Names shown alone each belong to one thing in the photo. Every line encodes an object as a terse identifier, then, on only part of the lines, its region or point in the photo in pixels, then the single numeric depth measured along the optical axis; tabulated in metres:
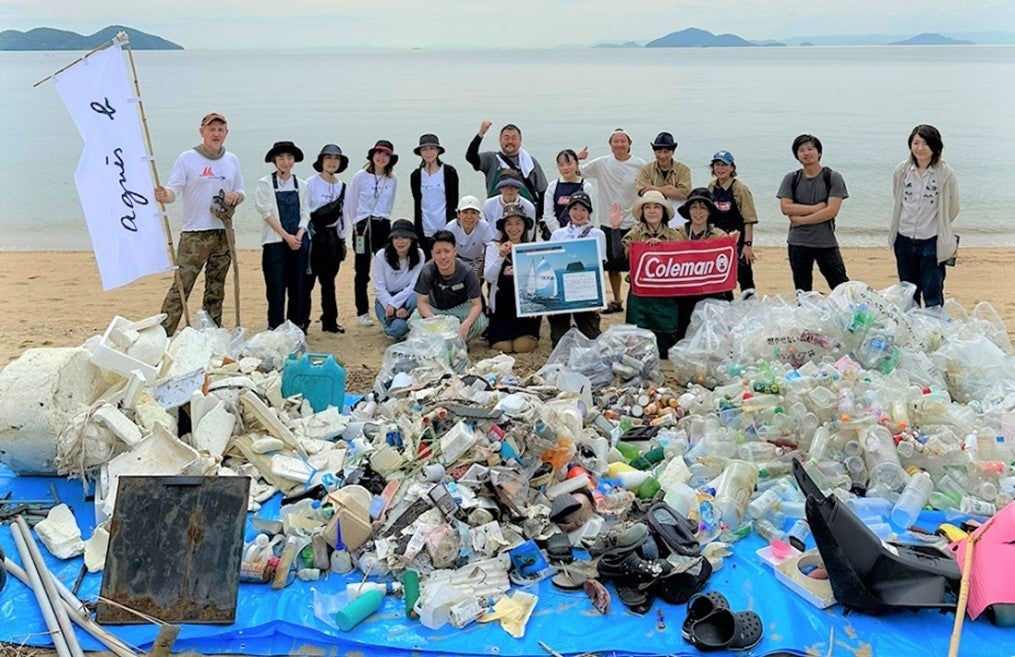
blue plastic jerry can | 6.86
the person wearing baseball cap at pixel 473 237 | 8.79
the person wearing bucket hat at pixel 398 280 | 8.62
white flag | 7.33
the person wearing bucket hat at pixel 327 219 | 8.91
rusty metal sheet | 4.46
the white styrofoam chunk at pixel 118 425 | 5.67
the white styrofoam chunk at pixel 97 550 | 4.85
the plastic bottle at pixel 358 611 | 4.37
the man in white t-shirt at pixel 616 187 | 9.31
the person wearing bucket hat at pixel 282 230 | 8.40
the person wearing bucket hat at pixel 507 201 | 8.73
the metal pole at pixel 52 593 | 4.23
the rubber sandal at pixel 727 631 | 4.18
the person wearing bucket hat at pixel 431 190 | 9.27
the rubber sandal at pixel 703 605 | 4.33
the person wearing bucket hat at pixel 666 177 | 8.86
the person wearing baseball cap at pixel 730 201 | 8.67
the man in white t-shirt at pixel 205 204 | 8.17
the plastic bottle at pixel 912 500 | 5.31
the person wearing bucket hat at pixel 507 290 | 8.48
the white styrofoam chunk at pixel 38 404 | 5.75
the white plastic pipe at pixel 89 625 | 4.23
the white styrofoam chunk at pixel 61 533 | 5.02
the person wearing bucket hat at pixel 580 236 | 8.46
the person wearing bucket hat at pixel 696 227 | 8.30
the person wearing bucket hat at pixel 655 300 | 8.30
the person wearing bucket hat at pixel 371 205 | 9.16
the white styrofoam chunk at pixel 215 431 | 5.96
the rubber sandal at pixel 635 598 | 4.48
